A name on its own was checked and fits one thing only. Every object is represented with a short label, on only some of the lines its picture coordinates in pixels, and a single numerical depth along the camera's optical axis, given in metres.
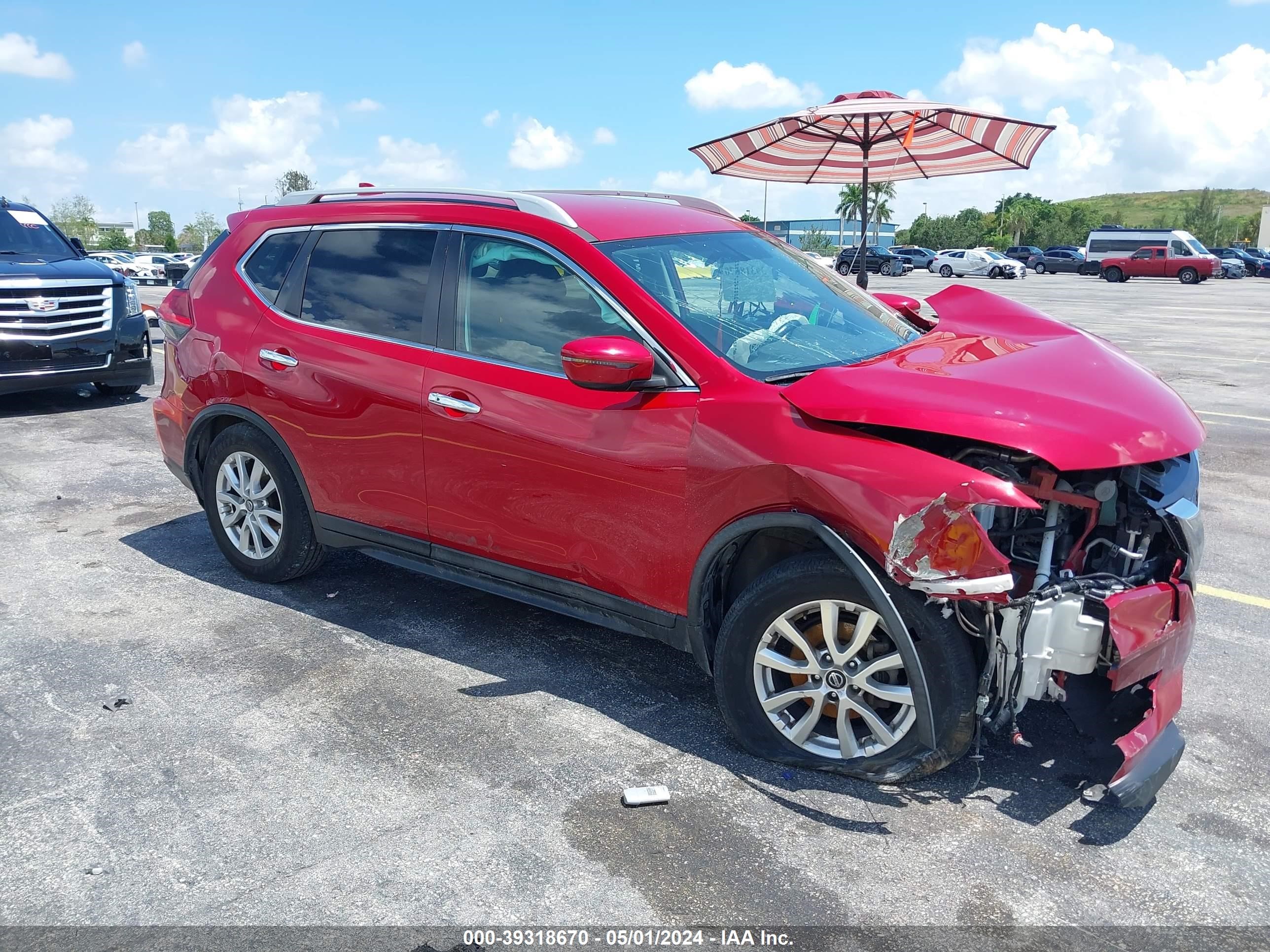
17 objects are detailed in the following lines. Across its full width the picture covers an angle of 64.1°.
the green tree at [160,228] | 137.50
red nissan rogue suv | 2.95
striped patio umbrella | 9.88
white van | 46.44
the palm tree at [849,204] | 98.81
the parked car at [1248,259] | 54.31
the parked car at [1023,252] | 60.00
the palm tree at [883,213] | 110.25
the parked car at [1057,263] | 56.19
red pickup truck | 45.06
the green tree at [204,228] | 113.00
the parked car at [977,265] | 50.34
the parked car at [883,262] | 49.94
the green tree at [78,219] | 106.00
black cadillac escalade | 9.10
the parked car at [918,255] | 57.03
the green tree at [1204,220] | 91.56
